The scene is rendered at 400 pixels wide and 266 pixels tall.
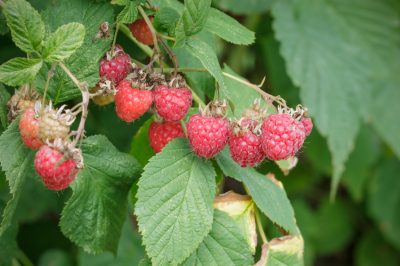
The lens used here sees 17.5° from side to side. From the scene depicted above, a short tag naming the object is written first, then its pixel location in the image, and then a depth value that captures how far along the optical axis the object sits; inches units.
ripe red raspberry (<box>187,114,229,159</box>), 23.3
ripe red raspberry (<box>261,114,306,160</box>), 23.1
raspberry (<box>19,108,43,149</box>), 22.8
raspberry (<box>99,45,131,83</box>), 24.0
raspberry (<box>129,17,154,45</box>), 25.5
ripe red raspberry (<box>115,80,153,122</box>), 23.6
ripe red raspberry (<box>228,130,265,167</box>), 23.4
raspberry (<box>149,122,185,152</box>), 25.0
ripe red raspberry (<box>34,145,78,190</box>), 22.2
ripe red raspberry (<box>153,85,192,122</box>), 23.6
